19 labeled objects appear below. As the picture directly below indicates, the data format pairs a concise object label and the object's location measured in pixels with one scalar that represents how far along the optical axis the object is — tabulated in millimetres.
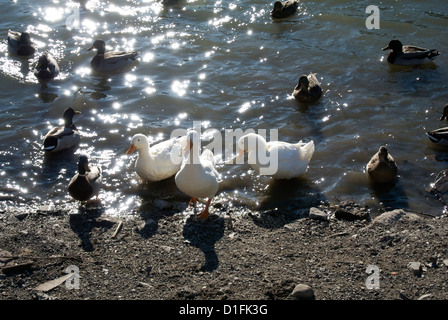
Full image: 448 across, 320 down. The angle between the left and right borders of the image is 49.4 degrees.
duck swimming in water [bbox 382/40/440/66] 12211
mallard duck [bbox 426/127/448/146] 9281
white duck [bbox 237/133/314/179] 8297
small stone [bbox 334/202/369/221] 7344
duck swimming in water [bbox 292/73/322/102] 10906
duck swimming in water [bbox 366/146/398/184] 8234
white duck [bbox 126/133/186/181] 8320
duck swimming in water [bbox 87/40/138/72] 12977
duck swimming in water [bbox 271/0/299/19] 14727
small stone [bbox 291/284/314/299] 5402
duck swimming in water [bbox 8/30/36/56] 13562
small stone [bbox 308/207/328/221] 7332
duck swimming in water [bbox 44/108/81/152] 9453
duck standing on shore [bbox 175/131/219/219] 7352
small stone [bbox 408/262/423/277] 5758
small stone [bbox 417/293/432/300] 5344
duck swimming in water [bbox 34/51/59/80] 12281
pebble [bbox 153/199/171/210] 7871
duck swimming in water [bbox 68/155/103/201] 7766
